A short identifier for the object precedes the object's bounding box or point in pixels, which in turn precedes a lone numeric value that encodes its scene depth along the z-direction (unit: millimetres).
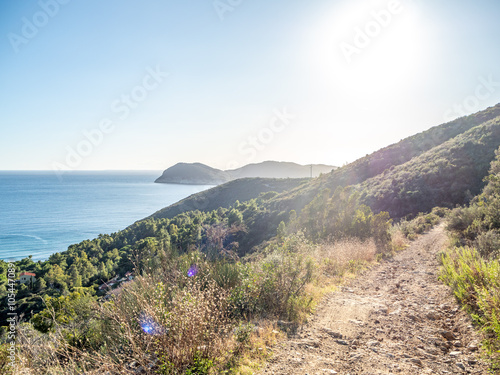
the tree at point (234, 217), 46325
